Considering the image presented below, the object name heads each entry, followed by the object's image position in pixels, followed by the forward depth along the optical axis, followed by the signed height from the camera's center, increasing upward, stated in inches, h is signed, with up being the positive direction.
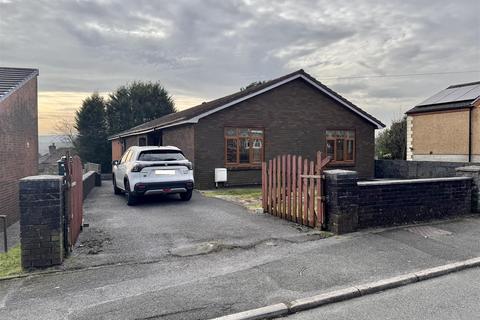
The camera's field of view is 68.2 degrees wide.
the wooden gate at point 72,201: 222.5 -33.5
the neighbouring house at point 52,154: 1622.8 -6.5
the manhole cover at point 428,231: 272.2 -63.3
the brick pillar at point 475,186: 349.4 -34.5
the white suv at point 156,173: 385.4 -22.6
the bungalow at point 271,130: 607.5 +42.4
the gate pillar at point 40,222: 195.6 -38.7
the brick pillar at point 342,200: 268.7 -37.0
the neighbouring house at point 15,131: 417.4 +28.9
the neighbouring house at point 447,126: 787.4 +60.6
